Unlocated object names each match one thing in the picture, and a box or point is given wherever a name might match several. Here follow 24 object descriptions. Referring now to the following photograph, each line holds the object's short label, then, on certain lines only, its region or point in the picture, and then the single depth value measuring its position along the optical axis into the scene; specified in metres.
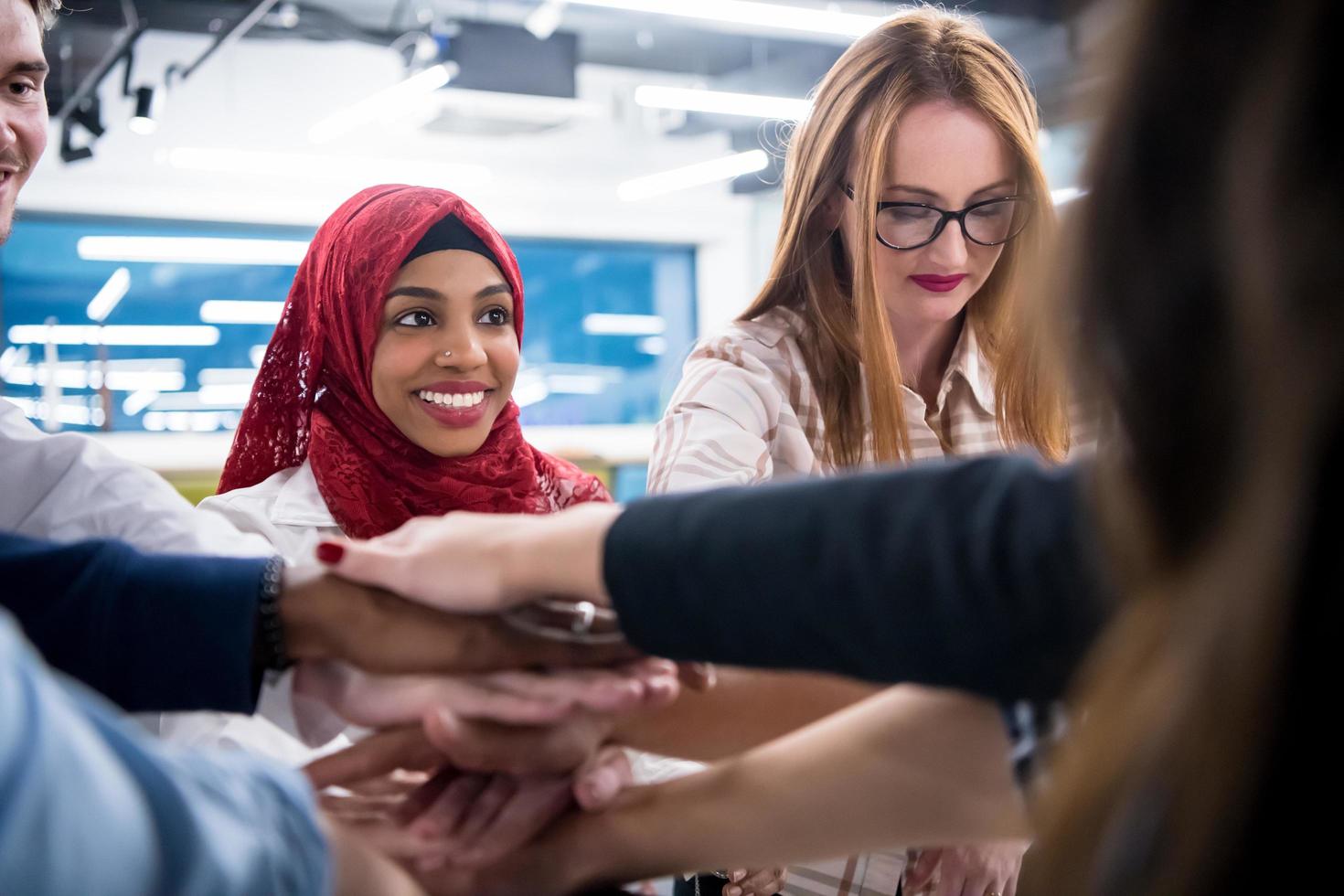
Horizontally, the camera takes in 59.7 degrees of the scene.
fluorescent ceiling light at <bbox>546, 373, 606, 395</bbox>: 11.15
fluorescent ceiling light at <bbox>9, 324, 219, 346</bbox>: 8.88
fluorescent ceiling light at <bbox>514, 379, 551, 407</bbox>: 10.91
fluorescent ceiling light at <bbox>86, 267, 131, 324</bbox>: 9.04
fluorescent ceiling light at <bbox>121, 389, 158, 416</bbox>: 9.27
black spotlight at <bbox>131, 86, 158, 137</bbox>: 6.93
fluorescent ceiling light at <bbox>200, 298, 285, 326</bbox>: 9.58
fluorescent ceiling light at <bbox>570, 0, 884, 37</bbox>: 5.75
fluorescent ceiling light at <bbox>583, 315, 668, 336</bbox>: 11.42
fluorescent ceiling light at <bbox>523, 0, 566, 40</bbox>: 8.17
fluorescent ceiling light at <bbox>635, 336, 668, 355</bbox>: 11.77
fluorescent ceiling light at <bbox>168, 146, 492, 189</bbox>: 8.19
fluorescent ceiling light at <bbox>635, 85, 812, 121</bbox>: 7.30
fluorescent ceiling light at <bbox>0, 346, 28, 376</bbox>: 8.87
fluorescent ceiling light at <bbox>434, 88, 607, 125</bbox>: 7.75
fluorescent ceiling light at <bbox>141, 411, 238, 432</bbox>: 9.31
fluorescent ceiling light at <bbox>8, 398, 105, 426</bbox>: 8.43
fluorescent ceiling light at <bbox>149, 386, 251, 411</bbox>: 9.42
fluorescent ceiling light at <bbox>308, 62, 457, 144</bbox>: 7.41
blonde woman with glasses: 1.74
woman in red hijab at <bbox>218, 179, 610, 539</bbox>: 1.98
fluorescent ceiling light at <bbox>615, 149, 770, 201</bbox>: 9.38
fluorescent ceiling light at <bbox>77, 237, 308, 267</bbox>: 9.15
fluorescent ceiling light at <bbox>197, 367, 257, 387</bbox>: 9.55
